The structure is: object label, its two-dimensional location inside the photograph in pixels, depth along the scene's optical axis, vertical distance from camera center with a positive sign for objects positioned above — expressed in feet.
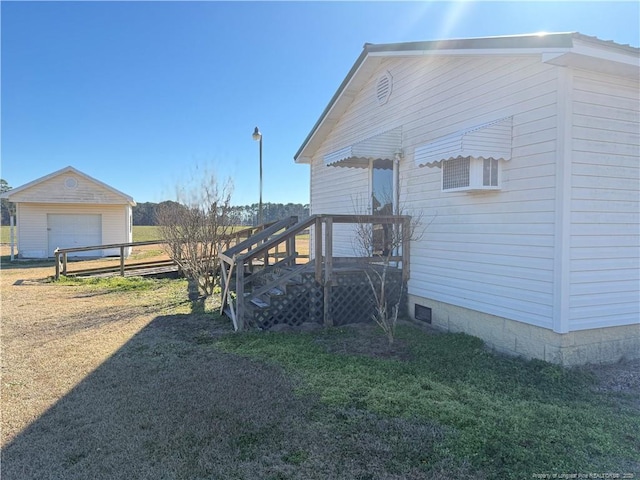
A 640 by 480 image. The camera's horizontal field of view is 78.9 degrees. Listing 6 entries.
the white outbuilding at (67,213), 58.34 +1.97
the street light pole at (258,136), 45.42 +10.66
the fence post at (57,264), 37.42 -3.69
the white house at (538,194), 13.25 +1.35
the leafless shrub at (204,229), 30.89 -0.17
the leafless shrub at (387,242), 18.69 -0.80
